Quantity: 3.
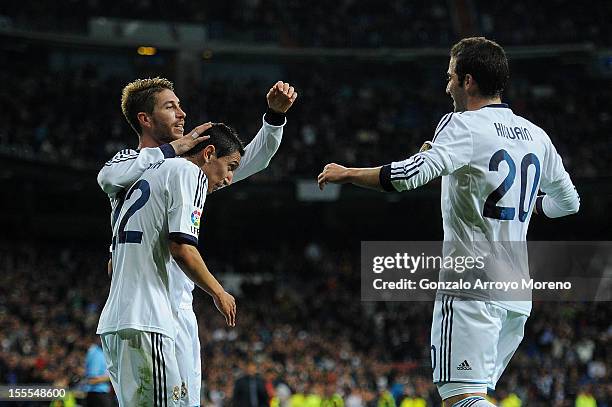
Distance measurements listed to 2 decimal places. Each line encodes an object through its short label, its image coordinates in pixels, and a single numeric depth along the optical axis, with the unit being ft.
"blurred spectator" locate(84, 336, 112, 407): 76.00
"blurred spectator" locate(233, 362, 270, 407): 91.25
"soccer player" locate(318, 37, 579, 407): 29.30
